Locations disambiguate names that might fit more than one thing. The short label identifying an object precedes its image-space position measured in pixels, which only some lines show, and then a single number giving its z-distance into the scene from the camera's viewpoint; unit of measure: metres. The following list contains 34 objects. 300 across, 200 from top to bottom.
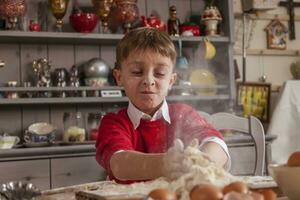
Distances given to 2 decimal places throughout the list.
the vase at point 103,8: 3.01
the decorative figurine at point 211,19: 3.22
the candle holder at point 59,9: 2.93
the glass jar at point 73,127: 2.85
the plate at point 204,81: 3.19
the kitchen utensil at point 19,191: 1.02
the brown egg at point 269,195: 0.79
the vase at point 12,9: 2.80
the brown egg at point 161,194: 0.74
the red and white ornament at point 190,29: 3.24
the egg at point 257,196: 0.75
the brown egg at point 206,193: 0.73
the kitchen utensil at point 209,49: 3.18
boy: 1.28
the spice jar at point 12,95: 2.81
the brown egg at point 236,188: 0.75
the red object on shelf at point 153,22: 3.11
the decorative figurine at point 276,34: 3.70
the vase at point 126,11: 3.06
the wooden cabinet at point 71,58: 2.93
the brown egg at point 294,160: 0.90
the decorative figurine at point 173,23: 3.21
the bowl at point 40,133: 2.80
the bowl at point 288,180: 0.89
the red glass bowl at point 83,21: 2.98
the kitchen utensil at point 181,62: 3.18
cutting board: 0.82
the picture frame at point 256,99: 3.51
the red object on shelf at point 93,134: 2.96
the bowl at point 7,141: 2.64
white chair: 2.21
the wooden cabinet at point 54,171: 2.51
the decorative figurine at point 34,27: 2.91
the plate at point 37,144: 2.71
